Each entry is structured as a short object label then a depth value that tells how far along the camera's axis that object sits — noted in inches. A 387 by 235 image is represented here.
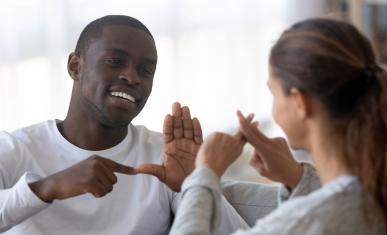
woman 73.0
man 86.0
